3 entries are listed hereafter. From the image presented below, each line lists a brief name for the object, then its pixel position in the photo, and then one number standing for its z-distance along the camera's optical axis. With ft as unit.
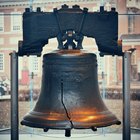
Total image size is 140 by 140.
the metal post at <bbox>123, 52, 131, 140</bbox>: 13.10
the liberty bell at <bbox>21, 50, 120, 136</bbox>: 12.37
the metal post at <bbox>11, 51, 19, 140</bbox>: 13.30
